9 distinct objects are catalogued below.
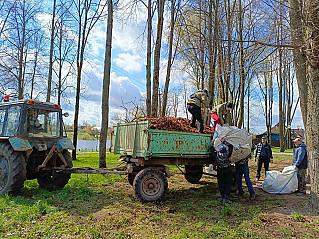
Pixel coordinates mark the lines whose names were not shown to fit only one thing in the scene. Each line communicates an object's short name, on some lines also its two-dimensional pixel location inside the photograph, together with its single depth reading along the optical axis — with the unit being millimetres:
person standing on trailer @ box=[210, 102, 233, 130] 8141
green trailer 6326
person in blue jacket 7916
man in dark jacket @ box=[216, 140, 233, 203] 6828
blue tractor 6480
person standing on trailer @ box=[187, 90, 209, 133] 8172
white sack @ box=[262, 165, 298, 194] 8000
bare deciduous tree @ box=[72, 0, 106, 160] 17844
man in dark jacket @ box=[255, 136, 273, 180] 10747
